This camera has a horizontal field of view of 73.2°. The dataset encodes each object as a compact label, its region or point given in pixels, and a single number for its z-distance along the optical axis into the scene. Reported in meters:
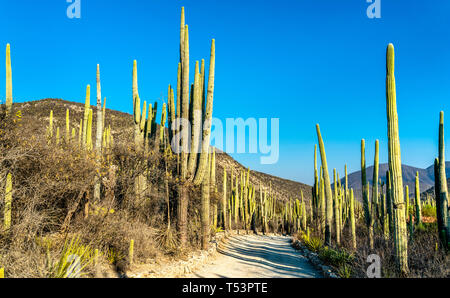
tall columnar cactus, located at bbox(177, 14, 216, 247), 9.32
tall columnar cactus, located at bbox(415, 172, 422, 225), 11.27
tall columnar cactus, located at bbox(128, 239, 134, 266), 6.69
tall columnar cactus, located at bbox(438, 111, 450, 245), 7.64
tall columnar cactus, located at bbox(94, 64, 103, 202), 8.55
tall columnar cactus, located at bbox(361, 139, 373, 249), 10.03
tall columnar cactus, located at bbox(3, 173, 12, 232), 6.36
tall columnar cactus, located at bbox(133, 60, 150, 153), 10.57
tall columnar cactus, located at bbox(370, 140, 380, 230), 10.15
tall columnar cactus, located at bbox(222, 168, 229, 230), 18.10
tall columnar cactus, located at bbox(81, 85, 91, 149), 10.19
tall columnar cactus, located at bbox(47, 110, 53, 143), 8.19
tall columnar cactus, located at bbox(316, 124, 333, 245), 10.76
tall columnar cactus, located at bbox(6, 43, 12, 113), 7.66
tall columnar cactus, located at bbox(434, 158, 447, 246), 7.64
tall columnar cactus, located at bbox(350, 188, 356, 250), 10.34
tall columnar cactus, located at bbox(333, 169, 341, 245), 10.99
